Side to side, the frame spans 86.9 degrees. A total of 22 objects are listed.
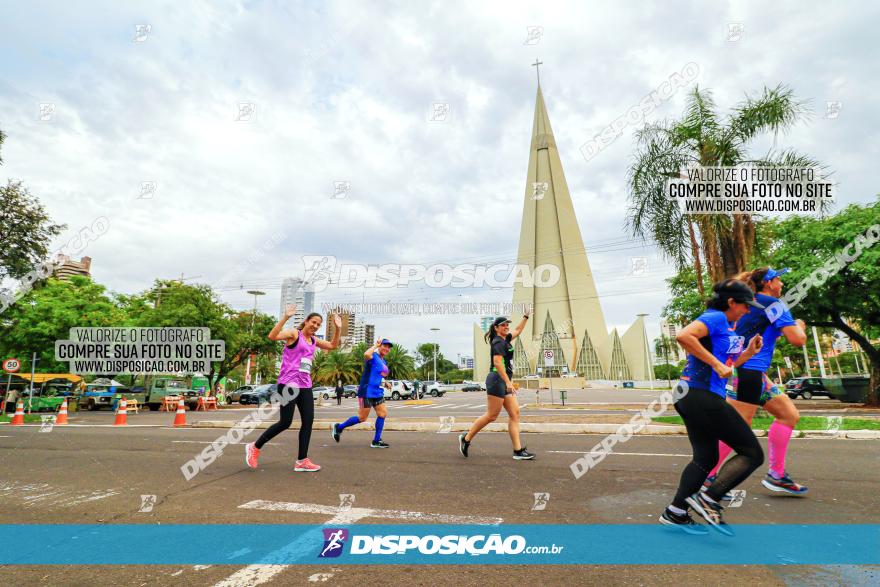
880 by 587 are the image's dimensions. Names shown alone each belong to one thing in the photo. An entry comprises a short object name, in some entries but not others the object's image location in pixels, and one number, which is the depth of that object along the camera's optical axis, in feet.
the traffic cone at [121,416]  42.55
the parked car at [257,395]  109.50
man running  24.38
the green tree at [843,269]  51.16
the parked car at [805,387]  95.68
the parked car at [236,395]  119.65
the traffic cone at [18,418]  45.60
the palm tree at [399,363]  212.09
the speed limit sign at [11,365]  56.54
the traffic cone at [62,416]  45.00
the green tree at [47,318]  78.54
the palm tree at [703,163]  38.96
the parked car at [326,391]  133.59
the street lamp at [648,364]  291.99
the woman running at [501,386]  19.82
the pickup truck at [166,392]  80.18
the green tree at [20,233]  61.41
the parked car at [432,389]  153.90
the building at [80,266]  265.54
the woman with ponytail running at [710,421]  10.34
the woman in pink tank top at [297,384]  18.01
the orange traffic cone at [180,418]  40.04
